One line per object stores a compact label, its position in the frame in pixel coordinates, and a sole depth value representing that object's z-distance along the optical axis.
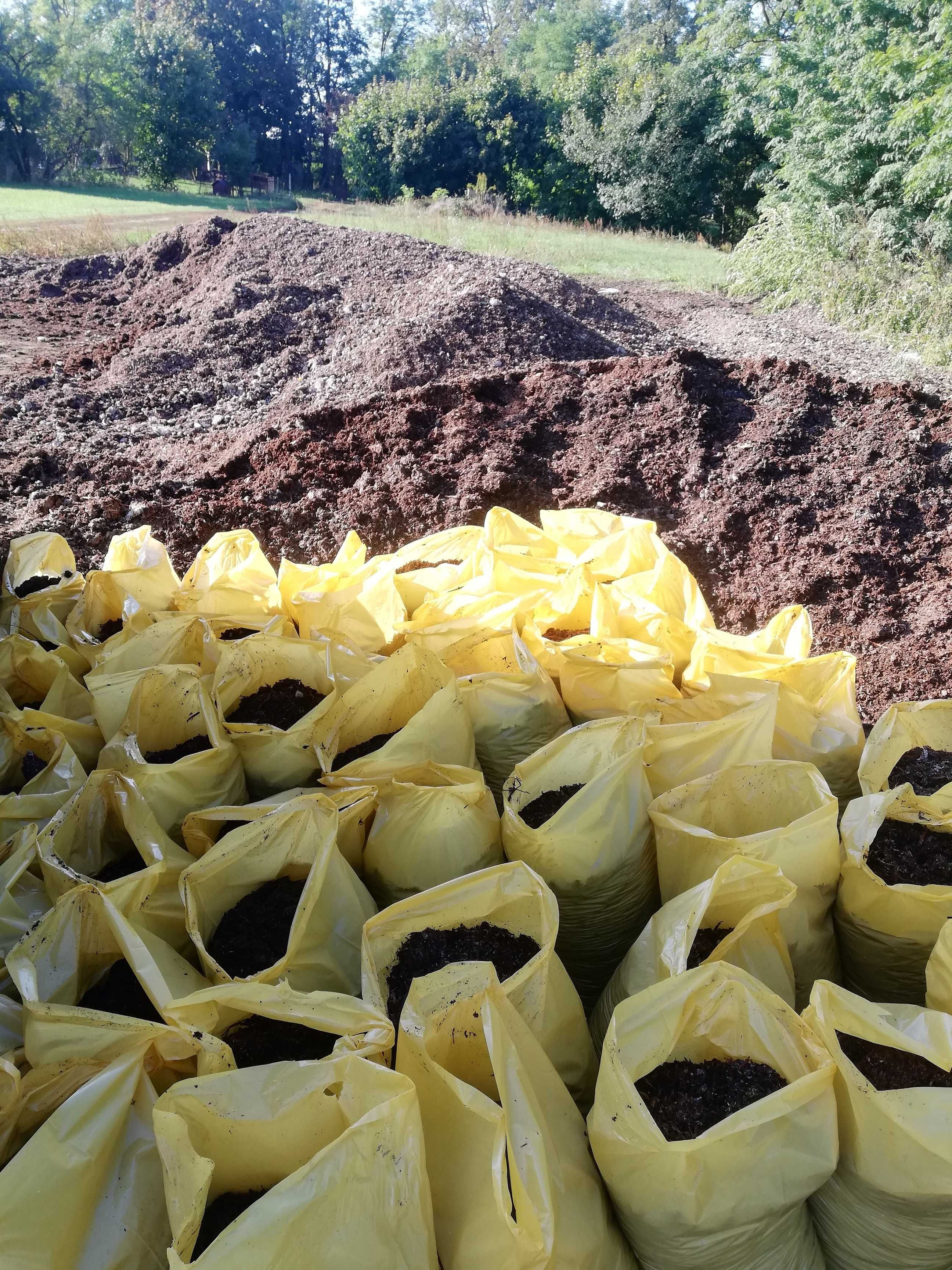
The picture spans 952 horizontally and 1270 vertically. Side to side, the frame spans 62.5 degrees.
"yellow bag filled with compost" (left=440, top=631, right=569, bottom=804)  1.91
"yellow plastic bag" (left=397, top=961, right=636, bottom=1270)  0.90
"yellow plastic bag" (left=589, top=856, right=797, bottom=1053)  1.21
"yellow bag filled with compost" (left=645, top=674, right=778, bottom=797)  1.62
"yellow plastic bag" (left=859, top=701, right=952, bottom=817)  1.63
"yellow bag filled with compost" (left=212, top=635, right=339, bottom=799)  1.79
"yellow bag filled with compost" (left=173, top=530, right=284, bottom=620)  2.41
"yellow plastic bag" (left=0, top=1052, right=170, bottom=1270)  0.91
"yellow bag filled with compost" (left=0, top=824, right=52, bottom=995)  1.43
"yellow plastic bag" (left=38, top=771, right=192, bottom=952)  1.35
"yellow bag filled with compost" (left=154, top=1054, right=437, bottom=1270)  0.84
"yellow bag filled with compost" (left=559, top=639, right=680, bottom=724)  1.96
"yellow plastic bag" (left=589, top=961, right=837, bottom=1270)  0.94
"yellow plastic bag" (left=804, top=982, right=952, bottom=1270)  0.95
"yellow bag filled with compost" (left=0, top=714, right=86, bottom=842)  1.66
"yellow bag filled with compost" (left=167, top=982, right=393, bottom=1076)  1.07
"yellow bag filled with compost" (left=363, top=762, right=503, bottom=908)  1.50
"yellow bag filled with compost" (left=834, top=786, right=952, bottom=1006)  1.34
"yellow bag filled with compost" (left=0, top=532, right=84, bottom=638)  2.40
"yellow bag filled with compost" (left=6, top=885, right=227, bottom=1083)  1.09
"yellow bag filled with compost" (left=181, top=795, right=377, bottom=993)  1.28
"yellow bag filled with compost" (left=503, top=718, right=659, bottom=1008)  1.47
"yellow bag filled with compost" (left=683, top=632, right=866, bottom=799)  1.82
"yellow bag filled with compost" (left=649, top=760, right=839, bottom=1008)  1.35
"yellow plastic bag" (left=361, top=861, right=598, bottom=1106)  1.15
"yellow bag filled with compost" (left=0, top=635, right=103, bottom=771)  1.92
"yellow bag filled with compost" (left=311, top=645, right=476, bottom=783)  1.70
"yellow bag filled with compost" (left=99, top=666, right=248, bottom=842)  1.64
